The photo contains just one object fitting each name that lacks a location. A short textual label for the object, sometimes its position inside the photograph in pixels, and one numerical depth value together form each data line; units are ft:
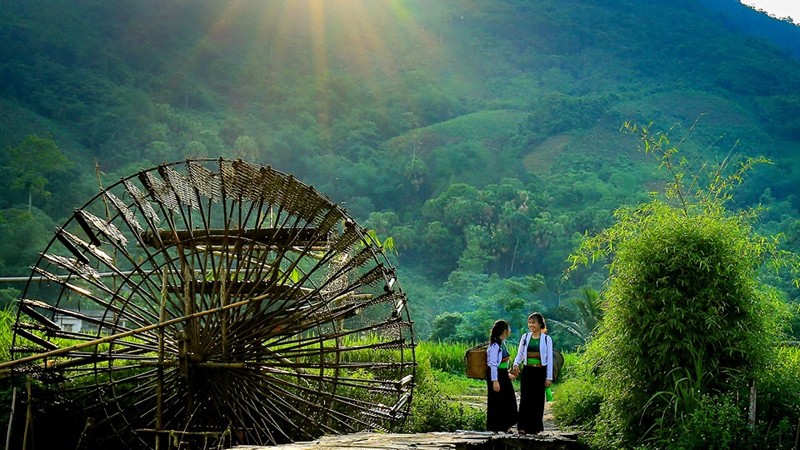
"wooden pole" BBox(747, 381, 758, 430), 27.25
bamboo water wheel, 33.78
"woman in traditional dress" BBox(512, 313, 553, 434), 33.78
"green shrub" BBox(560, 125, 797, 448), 29.73
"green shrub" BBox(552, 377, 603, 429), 37.32
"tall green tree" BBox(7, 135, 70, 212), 120.88
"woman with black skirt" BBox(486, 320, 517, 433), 35.27
